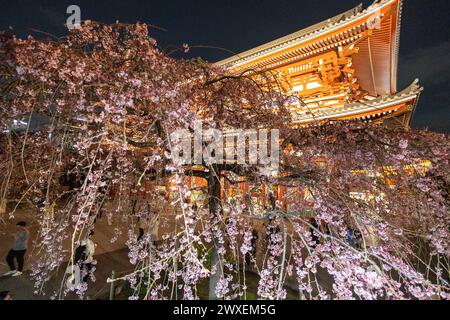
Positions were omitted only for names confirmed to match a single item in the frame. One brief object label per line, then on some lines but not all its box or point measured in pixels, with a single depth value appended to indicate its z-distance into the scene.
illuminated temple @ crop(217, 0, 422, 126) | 7.62
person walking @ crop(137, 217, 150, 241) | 5.26
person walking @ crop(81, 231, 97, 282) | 5.41
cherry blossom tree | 2.77
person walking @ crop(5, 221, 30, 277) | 5.97
